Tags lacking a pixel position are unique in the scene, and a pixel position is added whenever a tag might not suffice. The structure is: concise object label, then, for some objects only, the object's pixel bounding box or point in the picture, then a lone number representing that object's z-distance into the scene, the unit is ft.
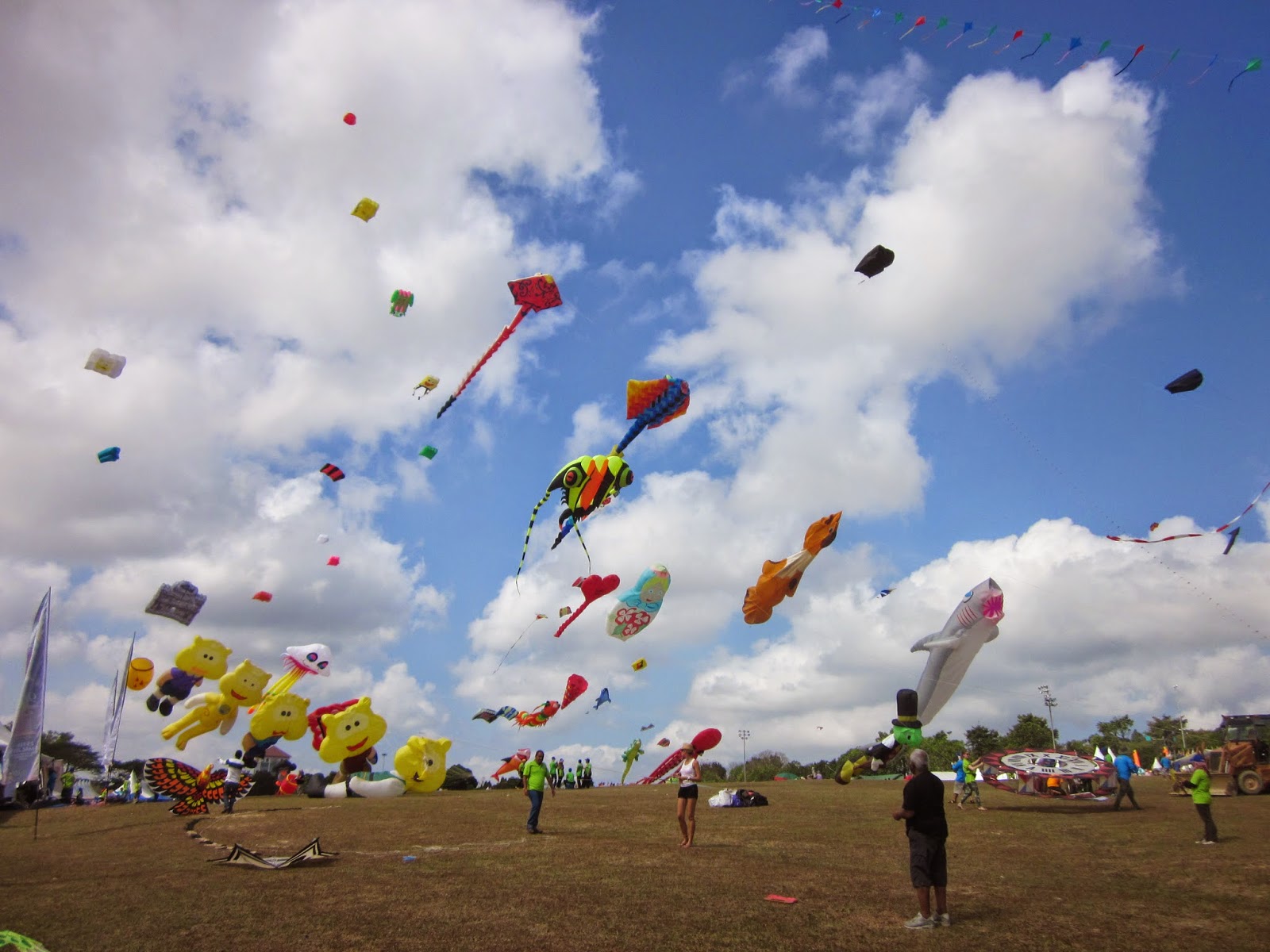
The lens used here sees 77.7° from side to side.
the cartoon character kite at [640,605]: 75.25
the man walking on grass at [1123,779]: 60.05
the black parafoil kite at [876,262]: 54.75
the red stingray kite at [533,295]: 66.13
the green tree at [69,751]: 178.70
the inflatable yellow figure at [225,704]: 82.84
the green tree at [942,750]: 175.01
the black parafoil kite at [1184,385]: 57.98
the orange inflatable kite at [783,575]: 74.33
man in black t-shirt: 24.82
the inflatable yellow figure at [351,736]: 79.56
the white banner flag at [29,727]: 99.35
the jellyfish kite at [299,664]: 84.33
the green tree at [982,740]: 178.50
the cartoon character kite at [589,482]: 66.03
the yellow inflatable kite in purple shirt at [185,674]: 83.05
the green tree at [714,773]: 149.76
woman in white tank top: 40.37
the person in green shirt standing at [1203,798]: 41.55
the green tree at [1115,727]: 229.45
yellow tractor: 72.43
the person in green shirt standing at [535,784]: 46.52
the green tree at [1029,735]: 175.01
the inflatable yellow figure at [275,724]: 82.89
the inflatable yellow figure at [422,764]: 83.25
